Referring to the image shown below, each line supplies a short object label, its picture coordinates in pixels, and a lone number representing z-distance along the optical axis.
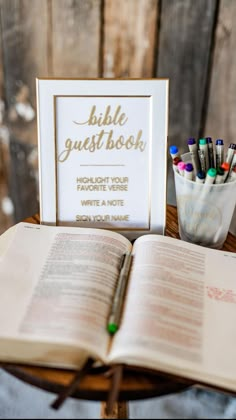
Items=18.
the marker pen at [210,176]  0.71
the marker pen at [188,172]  0.73
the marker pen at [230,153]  0.75
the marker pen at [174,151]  0.75
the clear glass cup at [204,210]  0.73
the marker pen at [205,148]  0.75
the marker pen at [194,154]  0.75
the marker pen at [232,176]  0.74
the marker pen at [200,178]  0.73
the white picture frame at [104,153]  0.75
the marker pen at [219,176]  0.72
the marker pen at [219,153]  0.76
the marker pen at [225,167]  0.72
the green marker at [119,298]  0.58
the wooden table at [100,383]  0.55
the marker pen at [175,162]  0.75
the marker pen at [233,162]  0.75
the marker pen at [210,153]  0.76
